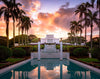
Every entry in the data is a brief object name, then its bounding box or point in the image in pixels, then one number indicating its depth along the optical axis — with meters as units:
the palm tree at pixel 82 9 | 17.65
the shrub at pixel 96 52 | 8.70
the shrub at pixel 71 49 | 15.06
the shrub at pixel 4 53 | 8.46
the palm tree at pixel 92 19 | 15.51
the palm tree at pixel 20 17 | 17.40
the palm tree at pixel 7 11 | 13.59
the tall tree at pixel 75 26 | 26.16
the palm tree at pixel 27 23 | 21.30
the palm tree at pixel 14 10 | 14.26
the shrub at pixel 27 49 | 15.28
